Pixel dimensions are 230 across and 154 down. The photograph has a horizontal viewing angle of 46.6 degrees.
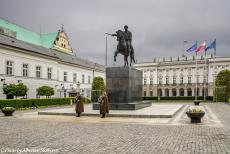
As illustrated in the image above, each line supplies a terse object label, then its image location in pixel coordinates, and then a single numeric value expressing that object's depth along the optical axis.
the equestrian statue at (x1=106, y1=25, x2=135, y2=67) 23.91
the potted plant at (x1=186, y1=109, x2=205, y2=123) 15.35
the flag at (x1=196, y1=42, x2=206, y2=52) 47.69
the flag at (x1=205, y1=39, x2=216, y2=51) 49.97
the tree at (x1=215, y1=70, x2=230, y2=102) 52.19
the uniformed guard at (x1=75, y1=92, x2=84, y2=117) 19.66
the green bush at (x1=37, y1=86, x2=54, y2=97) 41.75
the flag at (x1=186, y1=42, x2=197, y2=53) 47.14
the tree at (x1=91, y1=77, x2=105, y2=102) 53.91
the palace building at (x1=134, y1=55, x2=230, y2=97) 96.62
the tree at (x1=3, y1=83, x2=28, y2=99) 33.84
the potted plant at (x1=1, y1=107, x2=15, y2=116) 21.31
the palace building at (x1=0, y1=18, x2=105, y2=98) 39.35
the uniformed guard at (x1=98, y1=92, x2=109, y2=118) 18.59
